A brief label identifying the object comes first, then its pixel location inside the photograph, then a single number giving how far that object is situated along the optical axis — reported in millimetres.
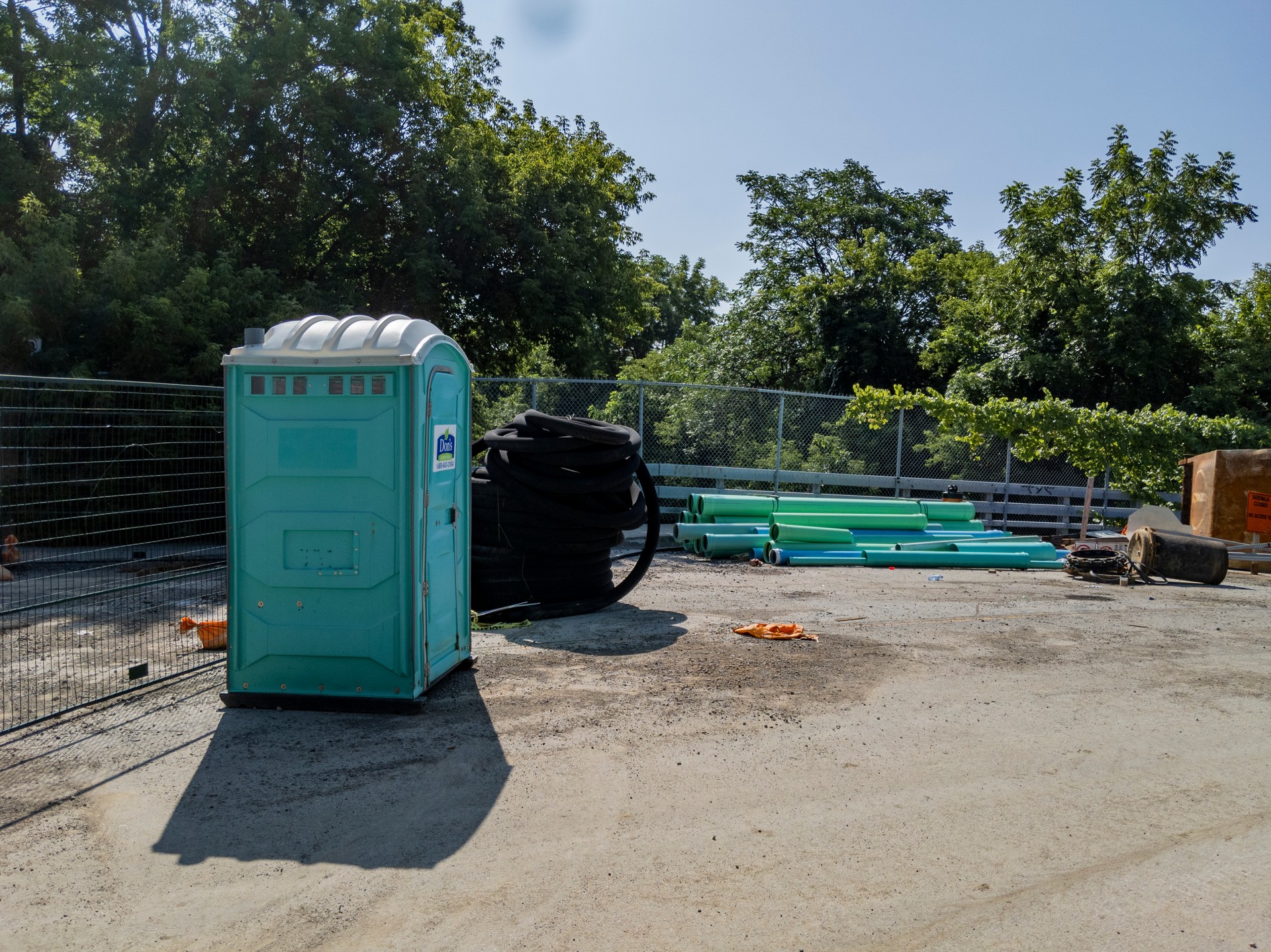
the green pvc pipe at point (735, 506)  13375
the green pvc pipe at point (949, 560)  12656
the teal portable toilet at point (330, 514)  5582
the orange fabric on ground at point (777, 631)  7973
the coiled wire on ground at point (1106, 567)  11945
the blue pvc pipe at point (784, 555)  12438
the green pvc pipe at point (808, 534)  12812
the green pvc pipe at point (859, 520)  13367
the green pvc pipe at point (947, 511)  14828
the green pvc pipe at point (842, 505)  13641
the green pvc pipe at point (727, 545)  12758
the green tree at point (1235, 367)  21141
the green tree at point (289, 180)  16547
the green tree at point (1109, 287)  21594
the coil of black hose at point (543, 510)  8336
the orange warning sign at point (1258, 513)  13820
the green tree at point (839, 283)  27266
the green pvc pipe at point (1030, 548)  13281
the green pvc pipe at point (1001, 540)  14010
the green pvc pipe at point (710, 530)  13008
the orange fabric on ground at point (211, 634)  7207
